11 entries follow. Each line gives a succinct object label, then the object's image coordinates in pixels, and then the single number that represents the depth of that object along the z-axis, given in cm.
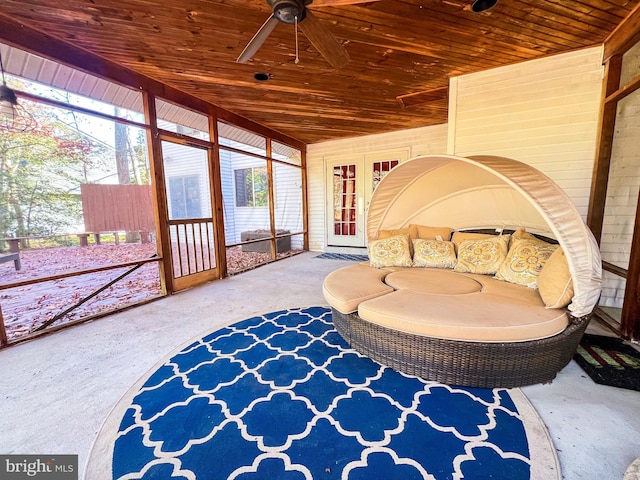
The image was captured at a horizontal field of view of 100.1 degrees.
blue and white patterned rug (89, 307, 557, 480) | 128
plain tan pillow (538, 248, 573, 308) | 187
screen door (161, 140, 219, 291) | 401
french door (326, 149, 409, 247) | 647
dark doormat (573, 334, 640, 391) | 185
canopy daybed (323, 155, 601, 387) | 173
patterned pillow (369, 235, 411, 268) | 324
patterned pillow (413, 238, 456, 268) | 313
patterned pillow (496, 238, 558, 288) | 239
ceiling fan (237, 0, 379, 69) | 177
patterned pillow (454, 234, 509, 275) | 282
